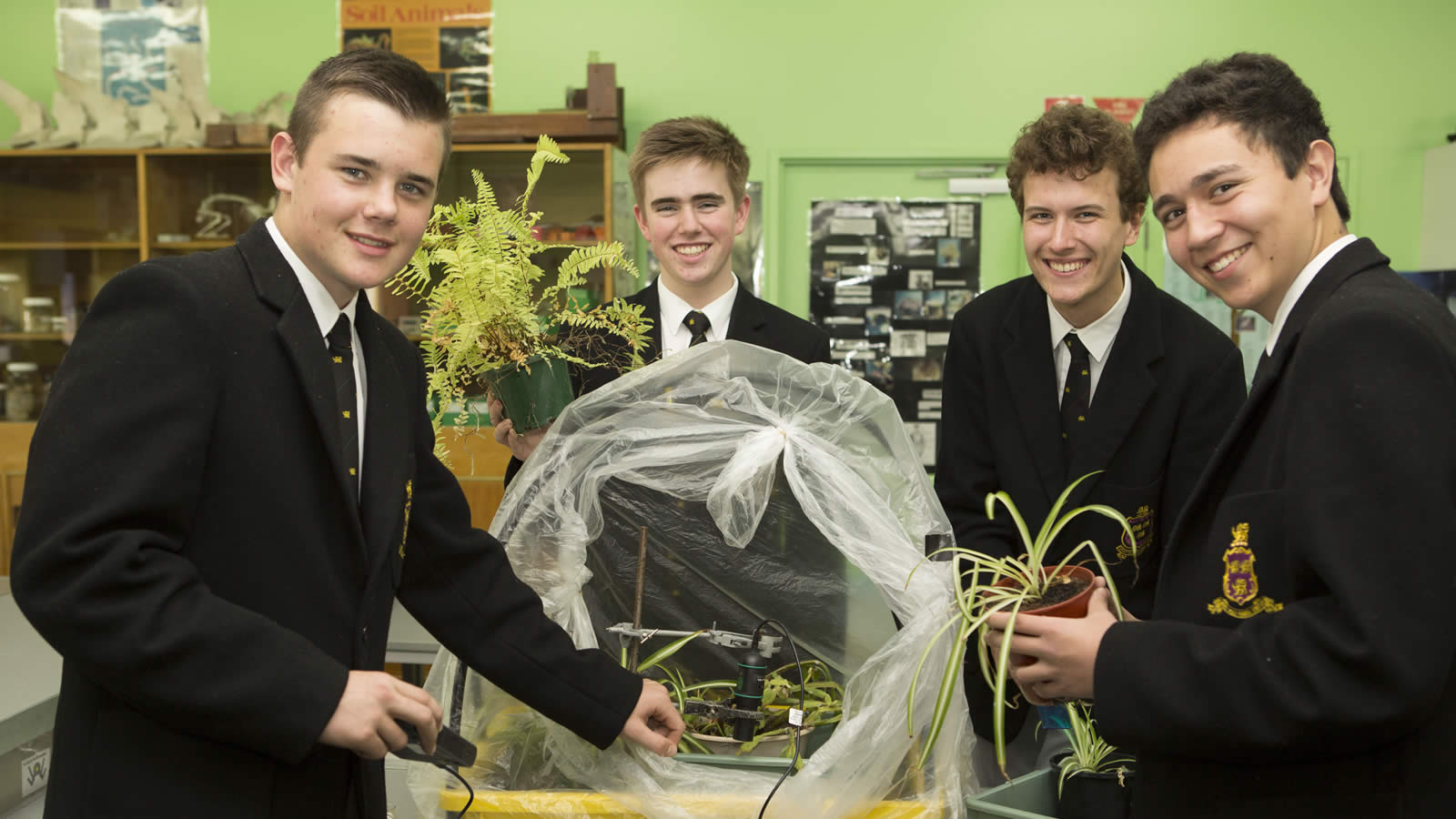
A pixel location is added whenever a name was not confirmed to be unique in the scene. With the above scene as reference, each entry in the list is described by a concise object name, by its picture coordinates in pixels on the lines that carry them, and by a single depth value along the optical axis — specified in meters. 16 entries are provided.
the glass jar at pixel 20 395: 3.98
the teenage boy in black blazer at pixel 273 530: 0.84
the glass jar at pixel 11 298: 4.02
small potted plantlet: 1.14
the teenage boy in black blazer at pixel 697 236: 1.94
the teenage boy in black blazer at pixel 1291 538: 0.77
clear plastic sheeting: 1.12
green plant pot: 1.35
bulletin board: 3.96
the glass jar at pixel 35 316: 4.01
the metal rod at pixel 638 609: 1.34
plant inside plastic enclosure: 1.27
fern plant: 1.31
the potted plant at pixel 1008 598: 1.01
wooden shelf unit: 3.68
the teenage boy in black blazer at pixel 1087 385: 1.59
